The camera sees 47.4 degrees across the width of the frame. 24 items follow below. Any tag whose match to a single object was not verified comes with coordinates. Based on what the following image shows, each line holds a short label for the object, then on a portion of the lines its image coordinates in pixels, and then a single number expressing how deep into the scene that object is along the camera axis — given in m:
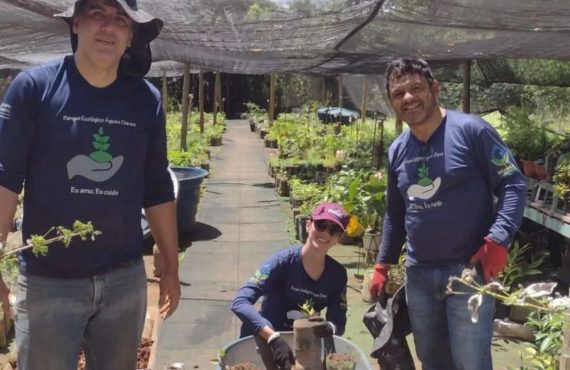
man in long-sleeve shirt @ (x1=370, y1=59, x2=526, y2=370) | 2.21
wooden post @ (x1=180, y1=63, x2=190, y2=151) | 9.44
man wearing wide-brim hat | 1.76
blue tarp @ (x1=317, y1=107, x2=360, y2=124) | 16.33
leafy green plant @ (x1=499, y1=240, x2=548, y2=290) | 4.50
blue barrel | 6.42
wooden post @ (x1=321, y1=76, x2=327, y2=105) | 19.15
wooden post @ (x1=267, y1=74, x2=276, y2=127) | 15.71
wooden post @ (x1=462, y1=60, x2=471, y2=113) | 7.24
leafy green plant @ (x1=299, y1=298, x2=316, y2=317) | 2.62
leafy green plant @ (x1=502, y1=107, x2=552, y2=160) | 5.71
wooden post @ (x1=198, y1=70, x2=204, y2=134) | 14.82
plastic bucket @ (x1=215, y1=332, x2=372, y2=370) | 2.33
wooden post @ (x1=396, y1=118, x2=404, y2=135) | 9.46
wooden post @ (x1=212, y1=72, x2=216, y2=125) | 17.27
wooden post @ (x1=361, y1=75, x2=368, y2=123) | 12.79
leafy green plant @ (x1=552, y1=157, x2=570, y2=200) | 4.44
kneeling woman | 2.70
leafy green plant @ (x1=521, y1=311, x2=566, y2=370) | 2.76
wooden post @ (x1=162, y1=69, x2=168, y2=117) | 14.88
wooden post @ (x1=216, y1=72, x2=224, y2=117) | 17.66
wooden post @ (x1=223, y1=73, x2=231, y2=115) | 26.72
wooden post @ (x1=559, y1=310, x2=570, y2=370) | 1.80
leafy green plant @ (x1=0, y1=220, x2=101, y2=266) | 1.32
